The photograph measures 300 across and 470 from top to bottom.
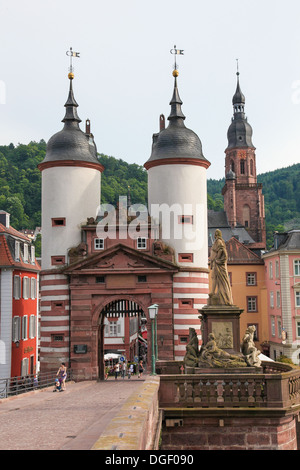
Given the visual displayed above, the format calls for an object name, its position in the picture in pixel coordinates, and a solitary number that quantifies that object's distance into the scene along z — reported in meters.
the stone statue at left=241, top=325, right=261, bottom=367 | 21.22
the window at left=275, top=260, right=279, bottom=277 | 57.84
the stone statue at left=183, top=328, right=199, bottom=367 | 21.41
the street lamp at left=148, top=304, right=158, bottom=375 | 27.44
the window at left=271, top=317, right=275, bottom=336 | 59.53
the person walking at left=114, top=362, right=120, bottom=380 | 41.76
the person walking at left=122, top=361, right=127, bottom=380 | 43.81
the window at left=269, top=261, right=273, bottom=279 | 60.31
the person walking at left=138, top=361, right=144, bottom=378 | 42.31
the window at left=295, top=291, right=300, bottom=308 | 55.09
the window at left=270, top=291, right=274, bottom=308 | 59.56
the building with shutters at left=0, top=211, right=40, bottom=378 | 41.84
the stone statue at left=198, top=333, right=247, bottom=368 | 20.86
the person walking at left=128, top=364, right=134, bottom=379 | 40.97
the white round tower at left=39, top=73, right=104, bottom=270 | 41.75
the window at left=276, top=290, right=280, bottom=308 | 57.31
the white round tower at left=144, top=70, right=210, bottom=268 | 41.19
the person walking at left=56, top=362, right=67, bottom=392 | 30.38
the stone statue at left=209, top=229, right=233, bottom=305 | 23.20
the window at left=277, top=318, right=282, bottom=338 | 56.96
